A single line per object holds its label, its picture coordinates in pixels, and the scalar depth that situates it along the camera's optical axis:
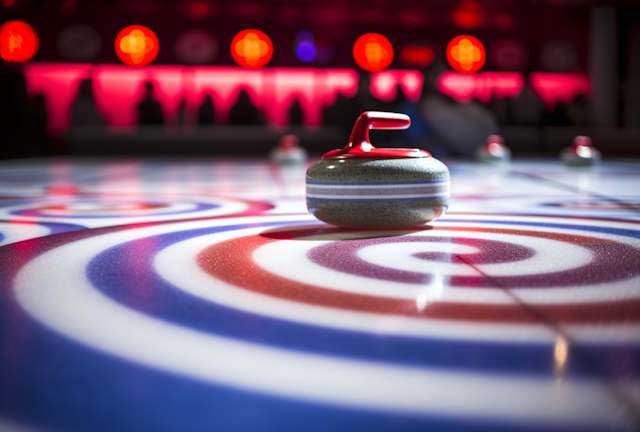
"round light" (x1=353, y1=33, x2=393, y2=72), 8.07
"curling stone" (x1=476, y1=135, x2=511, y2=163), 3.65
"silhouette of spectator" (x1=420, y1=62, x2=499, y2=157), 5.16
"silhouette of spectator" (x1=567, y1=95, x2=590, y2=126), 7.76
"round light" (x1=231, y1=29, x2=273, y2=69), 7.87
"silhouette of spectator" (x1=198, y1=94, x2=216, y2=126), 7.60
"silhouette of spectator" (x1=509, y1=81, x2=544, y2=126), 7.70
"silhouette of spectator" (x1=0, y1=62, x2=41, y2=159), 5.23
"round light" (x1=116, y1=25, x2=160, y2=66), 7.67
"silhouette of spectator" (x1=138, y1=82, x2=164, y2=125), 7.52
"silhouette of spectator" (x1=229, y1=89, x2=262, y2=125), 7.62
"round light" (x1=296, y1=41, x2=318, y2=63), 8.02
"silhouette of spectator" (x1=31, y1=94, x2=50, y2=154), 6.07
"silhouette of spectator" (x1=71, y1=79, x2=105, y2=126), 7.30
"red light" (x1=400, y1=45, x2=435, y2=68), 8.18
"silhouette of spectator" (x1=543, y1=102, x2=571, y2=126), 7.61
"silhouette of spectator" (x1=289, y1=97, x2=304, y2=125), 7.80
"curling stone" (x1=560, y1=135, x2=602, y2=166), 3.12
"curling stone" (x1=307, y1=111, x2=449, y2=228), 0.95
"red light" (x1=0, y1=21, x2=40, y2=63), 7.52
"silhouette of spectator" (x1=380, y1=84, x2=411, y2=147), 5.19
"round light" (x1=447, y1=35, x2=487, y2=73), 8.20
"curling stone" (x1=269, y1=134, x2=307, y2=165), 3.83
